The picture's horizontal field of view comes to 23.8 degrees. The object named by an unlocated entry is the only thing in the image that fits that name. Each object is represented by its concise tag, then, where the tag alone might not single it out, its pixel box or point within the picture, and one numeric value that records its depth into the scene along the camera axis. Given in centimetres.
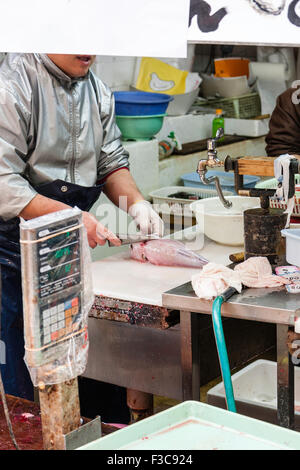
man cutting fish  284
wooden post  135
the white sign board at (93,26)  126
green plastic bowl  517
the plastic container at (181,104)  634
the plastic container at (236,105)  693
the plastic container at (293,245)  241
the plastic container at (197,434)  127
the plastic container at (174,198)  484
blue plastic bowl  504
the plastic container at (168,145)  578
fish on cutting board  304
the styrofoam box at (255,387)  285
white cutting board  273
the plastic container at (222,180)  546
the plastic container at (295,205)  334
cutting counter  259
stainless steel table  225
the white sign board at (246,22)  130
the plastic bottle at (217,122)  648
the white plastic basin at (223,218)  323
